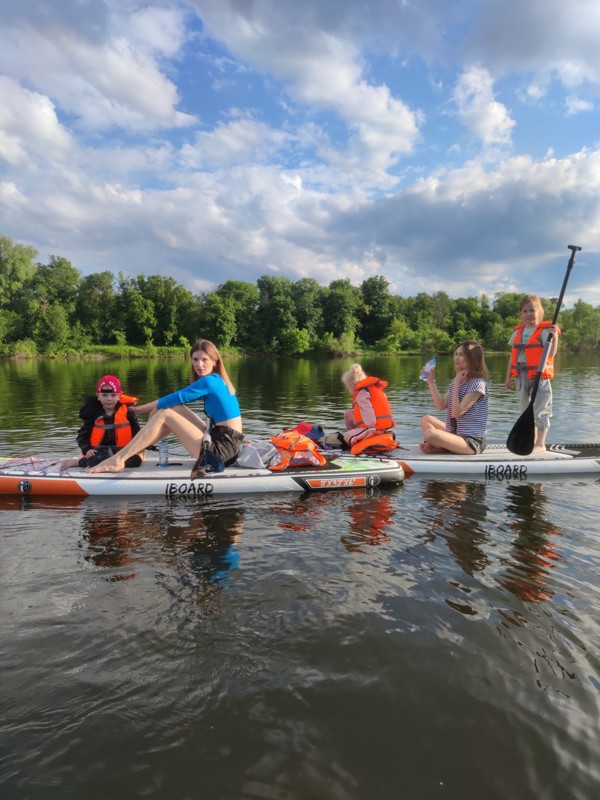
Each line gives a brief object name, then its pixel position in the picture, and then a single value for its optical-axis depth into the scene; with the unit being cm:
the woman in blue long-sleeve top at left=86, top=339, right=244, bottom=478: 718
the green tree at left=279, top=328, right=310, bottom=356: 7625
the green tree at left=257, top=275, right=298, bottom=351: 7931
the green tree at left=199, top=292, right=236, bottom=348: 7562
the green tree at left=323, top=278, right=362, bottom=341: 8469
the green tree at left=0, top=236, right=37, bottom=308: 6688
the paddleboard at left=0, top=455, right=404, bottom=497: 750
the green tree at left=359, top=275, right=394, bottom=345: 9094
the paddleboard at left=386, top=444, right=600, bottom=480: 875
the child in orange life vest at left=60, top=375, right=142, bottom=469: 791
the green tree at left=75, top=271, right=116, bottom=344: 7300
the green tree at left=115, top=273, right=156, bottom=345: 7419
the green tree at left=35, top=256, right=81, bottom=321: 7212
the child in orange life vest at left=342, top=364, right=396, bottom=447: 887
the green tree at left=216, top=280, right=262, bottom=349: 7975
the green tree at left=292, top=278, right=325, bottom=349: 8161
